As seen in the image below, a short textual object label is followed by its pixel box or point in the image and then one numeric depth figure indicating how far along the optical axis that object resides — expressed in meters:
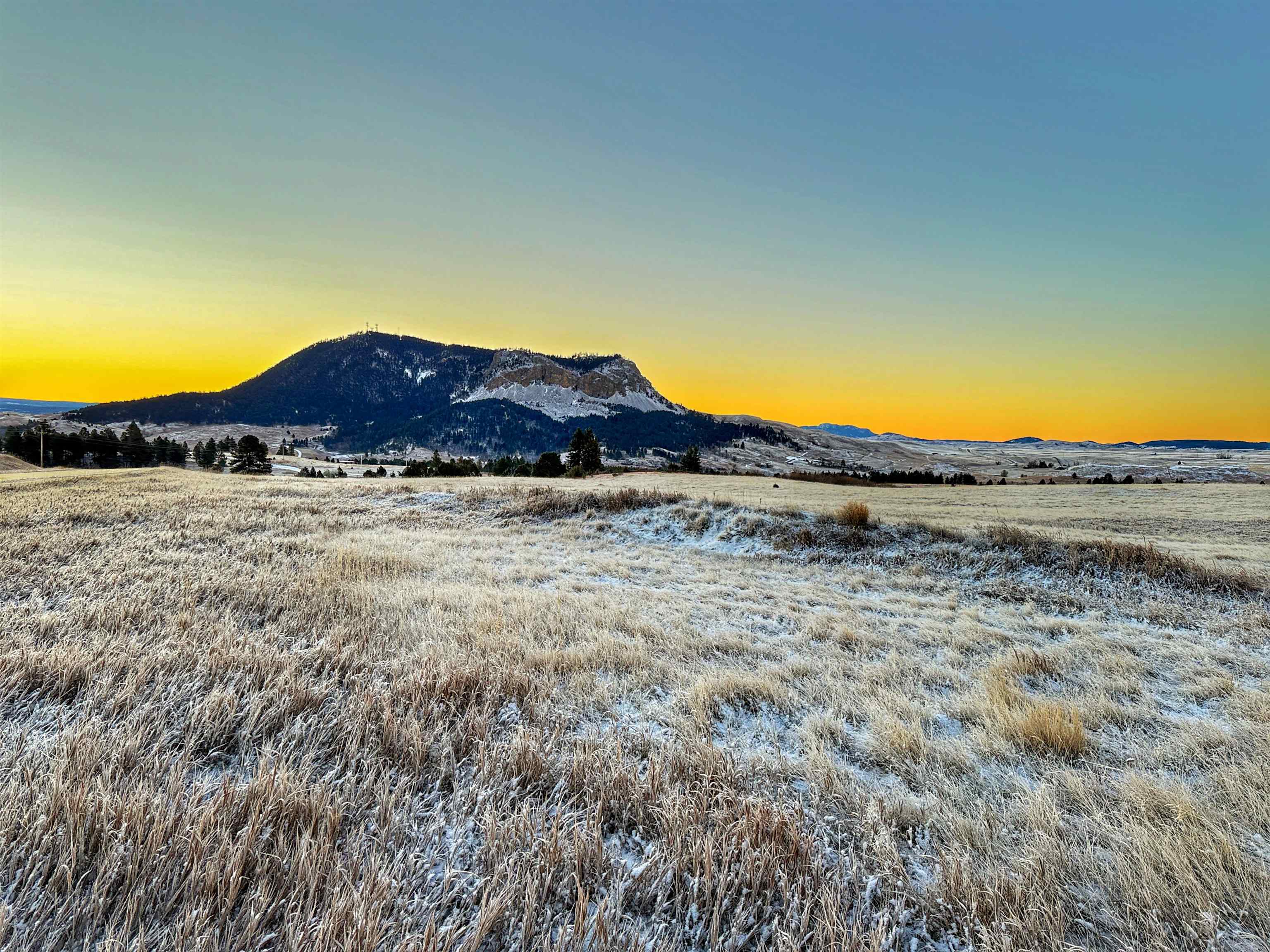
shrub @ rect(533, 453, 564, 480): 57.22
